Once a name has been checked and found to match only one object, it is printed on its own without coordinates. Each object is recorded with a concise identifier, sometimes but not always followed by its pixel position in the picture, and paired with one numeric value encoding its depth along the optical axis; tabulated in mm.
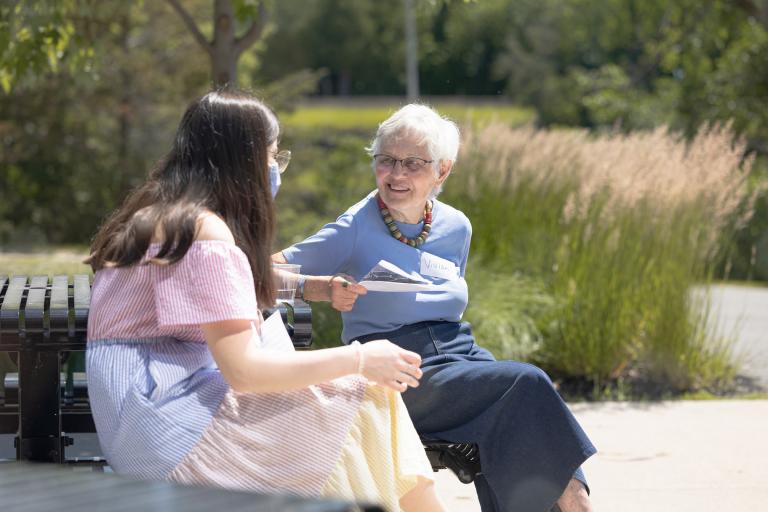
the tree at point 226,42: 6898
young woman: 2535
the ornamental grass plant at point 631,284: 6227
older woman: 3119
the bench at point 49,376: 3031
